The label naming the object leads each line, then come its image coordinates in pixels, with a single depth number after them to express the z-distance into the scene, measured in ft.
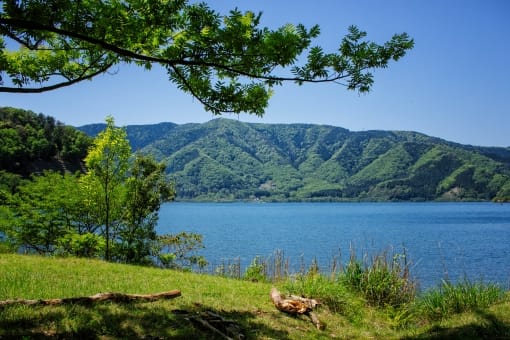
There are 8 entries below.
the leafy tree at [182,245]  66.25
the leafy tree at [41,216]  57.67
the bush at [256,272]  47.26
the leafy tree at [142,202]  61.05
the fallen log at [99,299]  22.14
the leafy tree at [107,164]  54.19
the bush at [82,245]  51.55
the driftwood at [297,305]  27.81
